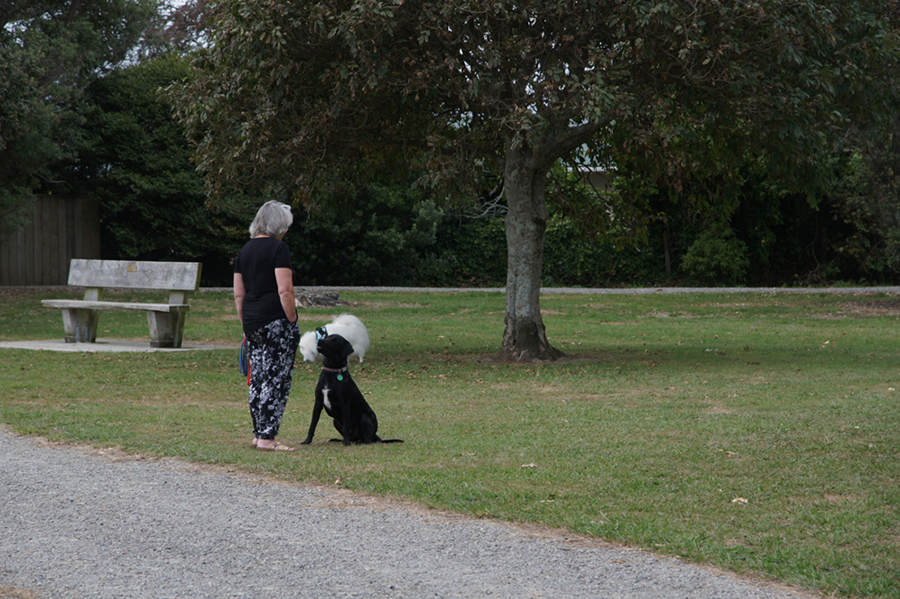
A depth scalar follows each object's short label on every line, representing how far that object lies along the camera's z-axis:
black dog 12.73
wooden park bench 26.80
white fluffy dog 16.41
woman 12.78
